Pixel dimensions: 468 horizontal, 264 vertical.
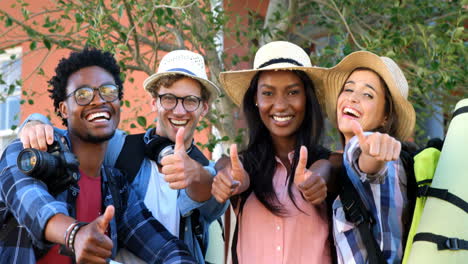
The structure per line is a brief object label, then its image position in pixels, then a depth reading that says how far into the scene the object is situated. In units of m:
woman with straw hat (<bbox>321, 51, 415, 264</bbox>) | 2.33
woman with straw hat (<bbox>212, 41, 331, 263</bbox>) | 2.55
